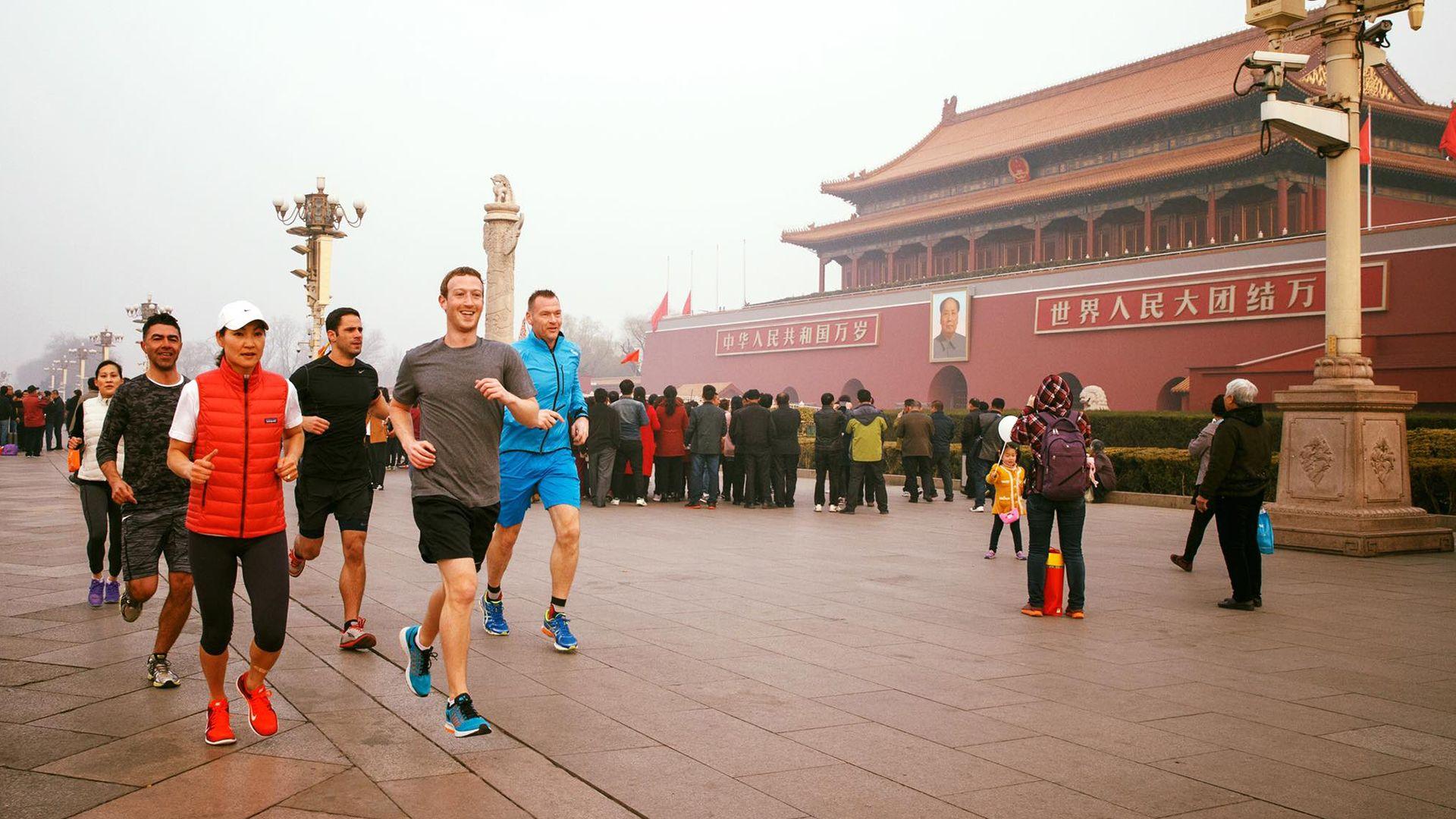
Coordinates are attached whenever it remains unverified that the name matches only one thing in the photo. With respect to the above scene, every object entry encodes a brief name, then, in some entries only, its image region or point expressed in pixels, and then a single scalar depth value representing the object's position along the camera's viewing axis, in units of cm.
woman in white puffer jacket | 570
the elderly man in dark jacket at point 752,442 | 1311
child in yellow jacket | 840
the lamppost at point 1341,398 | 883
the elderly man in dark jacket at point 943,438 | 1501
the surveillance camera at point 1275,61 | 880
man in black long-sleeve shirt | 442
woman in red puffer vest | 360
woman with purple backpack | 608
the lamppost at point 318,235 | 2100
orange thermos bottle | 605
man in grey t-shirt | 381
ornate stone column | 1593
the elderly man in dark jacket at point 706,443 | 1309
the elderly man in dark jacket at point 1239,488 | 641
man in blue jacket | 496
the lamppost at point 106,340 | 4959
